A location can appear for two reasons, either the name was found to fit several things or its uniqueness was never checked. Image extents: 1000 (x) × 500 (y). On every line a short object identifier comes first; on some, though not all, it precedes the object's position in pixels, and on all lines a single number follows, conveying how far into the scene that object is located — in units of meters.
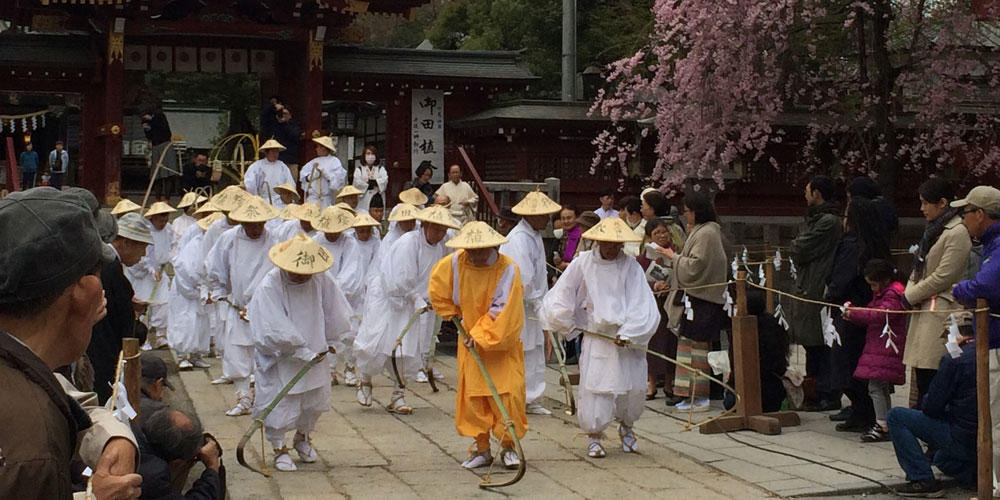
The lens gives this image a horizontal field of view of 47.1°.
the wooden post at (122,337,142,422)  4.84
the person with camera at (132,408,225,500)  4.18
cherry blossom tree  16.59
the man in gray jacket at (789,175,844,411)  9.44
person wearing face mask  19.12
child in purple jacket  8.13
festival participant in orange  7.43
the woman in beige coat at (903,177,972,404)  7.50
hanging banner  22.47
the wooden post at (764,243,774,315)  10.73
